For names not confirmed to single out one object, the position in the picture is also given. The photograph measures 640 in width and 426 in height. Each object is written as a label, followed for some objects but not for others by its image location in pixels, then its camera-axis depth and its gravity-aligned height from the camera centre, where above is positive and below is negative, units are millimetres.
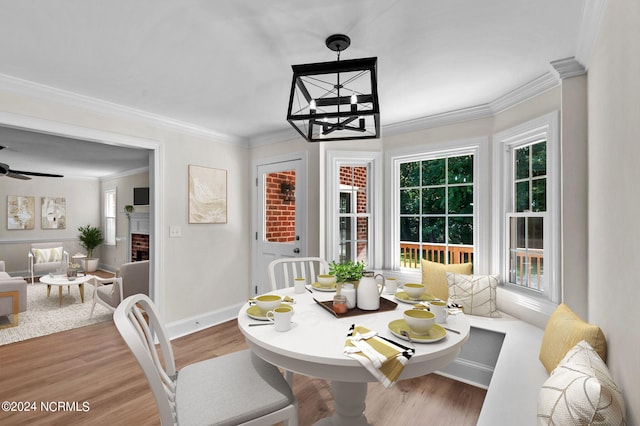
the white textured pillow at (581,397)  933 -588
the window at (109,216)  7734 -61
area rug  3691 -1395
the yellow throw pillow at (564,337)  1410 -611
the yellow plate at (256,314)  1566 -517
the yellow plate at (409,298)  1858 -517
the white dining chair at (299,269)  2600 -523
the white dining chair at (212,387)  1189 -808
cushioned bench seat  1430 -907
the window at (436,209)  3275 +40
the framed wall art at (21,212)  6879 +43
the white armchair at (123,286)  4074 -984
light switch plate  3488 -200
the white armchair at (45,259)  6756 -991
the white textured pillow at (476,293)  2711 -712
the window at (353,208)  3662 +56
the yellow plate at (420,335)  1306 -524
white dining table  1209 -545
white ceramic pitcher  1713 -448
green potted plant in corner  7648 -650
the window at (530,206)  2406 +50
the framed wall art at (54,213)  7344 +19
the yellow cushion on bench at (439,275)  2992 -610
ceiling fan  3884 +566
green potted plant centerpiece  1806 -349
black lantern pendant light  1550 +718
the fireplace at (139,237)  6578 -500
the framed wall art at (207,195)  3689 +225
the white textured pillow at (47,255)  6887 -910
